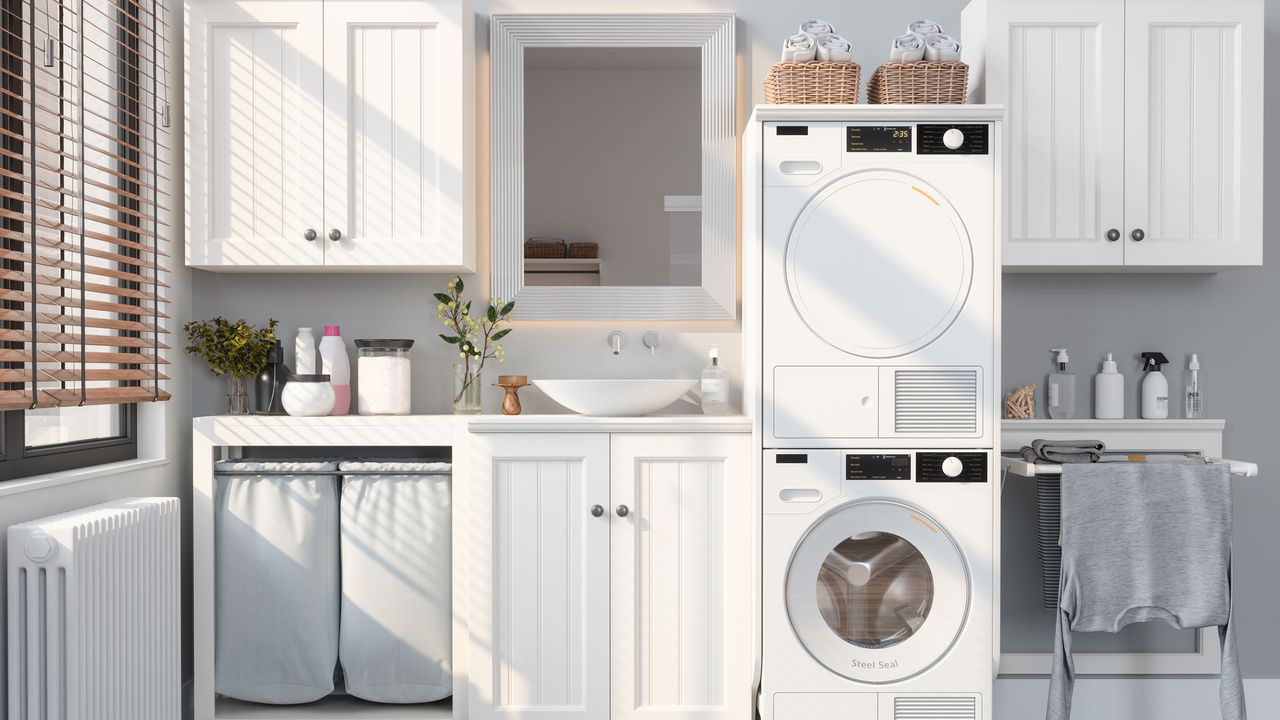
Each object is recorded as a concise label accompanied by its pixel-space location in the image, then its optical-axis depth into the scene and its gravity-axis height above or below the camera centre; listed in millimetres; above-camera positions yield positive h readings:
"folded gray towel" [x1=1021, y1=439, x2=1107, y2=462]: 2229 -257
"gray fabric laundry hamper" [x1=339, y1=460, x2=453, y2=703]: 2344 -602
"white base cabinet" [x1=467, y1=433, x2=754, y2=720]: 2258 -577
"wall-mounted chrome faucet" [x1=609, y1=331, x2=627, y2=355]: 2650 +44
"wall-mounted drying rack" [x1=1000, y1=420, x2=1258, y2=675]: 2523 -283
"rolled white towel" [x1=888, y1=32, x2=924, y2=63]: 2230 +809
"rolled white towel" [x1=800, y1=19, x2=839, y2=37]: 2271 +880
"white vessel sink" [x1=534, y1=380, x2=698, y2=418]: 2281 -112
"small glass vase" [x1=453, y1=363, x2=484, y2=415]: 2523 -112
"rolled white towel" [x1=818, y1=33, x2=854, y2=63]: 2230 +806
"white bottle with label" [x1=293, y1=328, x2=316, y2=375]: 2514 +5
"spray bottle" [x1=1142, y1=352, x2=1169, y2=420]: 2572 -127
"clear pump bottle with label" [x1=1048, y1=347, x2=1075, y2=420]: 2586 -122
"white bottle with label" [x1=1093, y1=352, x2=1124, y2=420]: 2570 -121
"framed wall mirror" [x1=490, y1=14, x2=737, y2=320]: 2625 +595
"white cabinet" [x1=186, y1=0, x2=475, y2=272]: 2385 +630
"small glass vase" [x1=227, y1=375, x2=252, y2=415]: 2533 -133
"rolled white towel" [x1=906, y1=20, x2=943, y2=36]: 2270 +879
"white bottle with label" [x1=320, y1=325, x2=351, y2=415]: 2535 -36
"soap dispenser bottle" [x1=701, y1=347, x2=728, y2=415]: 2457 -116
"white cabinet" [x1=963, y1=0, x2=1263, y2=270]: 2359 +636
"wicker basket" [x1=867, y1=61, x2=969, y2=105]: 2205 +711
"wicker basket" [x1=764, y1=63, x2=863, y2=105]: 2223 +717
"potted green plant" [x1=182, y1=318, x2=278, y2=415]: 2512 +11
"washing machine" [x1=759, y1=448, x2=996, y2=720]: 2158 -595
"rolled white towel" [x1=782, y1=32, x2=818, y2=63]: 2223 +809
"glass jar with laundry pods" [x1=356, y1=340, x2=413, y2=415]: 2494 -71
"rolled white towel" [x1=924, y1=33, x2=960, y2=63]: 2230 +805
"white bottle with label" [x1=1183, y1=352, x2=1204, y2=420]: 2596 -132
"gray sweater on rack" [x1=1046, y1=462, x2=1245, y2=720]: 2150 -495
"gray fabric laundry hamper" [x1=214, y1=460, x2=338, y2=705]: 2334 -640
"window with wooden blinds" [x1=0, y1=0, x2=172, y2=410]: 1814 +368
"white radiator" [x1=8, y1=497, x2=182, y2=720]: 1705 -557
